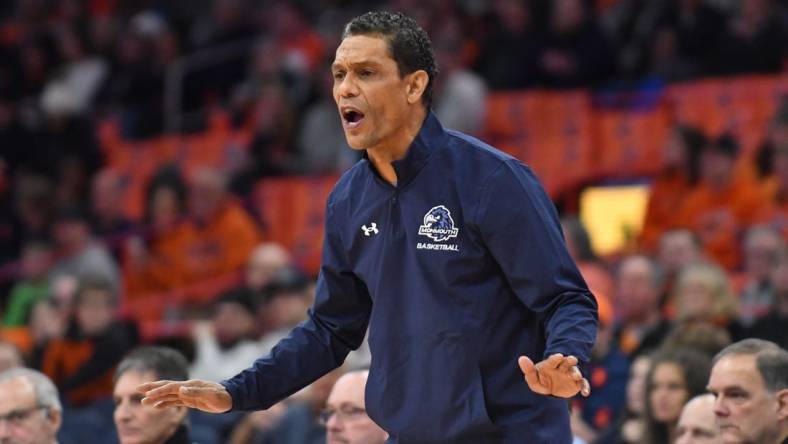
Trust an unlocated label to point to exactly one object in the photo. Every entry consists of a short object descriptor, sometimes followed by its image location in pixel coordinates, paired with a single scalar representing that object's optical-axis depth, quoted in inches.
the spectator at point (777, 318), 637.9
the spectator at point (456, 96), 953.5
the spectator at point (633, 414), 563.8
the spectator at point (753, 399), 427.2
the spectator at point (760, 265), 719.1
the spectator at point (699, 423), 481.5
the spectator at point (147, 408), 479.8
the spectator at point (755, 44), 922.7
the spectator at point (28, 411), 492.4
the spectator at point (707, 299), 649.0
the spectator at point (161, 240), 951.0
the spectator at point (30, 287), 942.4
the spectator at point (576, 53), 971.9
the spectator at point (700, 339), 573.4
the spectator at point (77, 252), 930.1
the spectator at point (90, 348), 751.7
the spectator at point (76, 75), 1178.6
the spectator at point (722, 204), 818.8
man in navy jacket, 337.1
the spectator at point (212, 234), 936.3
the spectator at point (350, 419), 488.4
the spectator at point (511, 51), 996.6
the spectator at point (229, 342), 764.6
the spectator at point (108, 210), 997.2
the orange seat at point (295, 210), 956.0
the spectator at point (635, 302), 699.4
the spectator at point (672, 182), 844.0
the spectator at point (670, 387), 538.0
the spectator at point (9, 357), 697.6
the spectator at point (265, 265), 832.9
